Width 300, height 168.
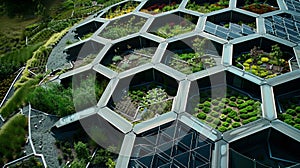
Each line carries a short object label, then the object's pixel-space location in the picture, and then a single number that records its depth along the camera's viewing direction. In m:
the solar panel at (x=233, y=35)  16.71
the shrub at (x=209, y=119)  12.69
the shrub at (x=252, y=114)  12.49
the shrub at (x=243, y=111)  12.76
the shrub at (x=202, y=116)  12.76
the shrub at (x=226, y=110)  12.94
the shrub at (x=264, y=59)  15.46
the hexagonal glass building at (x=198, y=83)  11.13
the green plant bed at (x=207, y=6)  20.33
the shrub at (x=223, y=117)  12.67
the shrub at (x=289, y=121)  11.87
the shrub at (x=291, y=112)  12.44
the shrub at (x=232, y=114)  12.68
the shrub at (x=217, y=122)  12.41
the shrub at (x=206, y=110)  13.10
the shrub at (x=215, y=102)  13.51
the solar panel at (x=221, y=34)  16.75
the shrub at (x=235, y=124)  12.11
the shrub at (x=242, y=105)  13.05
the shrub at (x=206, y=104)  13.36
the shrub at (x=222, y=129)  11.99
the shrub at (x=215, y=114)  12.88
